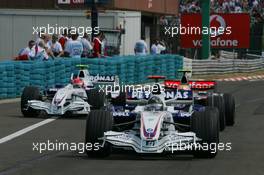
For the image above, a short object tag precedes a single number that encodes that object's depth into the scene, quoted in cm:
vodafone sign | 4300
